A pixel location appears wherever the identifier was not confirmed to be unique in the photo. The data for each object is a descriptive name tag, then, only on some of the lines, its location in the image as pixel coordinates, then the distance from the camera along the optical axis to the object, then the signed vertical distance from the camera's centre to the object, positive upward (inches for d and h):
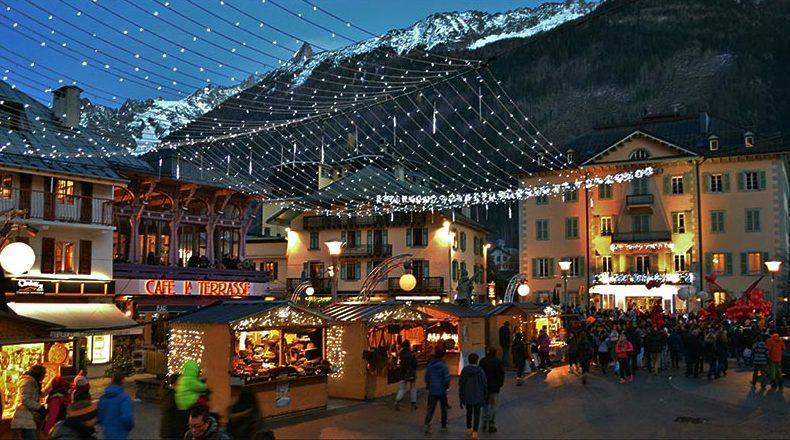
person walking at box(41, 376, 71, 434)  450.3 -73.7
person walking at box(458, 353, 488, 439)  520.1 -74.7
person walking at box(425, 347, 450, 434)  550.0 -74.2
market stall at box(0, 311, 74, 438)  520.4 -50.4
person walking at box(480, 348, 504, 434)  549.3 -72.8
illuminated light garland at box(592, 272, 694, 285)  2001.7 +2.1
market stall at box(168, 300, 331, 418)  598.5 -65.1
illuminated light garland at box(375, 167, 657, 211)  1709.5 +193.4
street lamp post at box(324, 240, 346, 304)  853.2 +31.9
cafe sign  1274.6 -13.0
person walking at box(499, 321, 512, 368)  992.2 -74.1
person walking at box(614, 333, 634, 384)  888.3 -89.1
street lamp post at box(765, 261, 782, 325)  1133.1 +18.2
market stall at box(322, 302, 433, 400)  721.6 -71.2
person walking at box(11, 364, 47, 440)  455.5 -74.2
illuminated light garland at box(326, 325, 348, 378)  733.9 -66.7
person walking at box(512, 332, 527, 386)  867.8 -88.0
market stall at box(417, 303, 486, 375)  896.9 -62.1
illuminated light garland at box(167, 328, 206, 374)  623.5 -55.8
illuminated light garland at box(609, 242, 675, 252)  2054.6 +87.4
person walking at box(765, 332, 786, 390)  790.5 -81.6
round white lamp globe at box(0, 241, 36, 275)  548.7 +16.3
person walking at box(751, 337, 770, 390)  809.5 -83.9
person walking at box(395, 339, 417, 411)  673.0 -82.0
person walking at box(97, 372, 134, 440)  385.4 -66.7
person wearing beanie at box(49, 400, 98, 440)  370.6 -69.6
